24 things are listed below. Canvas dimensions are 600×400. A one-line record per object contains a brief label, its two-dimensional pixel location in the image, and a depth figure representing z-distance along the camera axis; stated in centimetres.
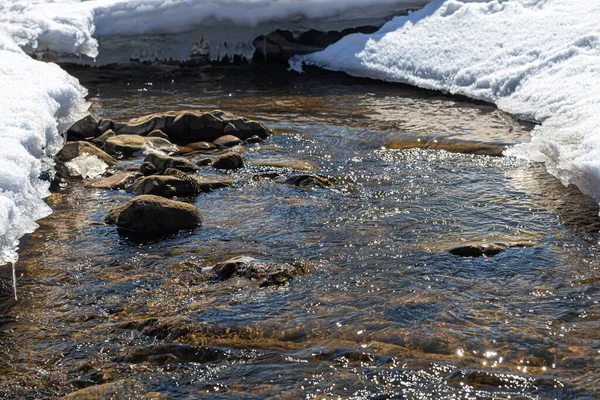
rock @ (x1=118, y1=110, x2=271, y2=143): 1012
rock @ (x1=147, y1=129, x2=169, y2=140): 997
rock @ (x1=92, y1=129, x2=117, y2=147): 980
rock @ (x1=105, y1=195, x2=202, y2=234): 666
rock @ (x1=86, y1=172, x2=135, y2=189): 812
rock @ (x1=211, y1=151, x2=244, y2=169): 870
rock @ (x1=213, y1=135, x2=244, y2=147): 980
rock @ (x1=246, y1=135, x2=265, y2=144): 995
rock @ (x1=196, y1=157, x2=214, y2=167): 896
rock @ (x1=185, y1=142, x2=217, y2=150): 974
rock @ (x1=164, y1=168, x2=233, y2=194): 786
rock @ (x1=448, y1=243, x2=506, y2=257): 594
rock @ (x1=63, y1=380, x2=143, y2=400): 412
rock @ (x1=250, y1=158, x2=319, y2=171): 865
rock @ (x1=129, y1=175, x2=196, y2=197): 771
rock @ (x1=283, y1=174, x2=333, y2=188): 788
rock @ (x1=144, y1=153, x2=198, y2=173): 858
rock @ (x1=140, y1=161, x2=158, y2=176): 855
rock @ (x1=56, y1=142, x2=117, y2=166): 891
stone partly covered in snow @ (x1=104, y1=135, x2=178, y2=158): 941
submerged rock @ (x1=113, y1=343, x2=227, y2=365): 453
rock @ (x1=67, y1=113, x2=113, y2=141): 1012
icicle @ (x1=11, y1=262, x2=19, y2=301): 554
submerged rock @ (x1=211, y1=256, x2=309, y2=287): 550
